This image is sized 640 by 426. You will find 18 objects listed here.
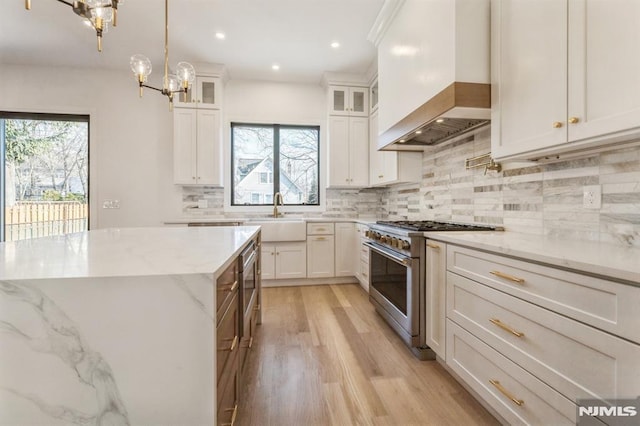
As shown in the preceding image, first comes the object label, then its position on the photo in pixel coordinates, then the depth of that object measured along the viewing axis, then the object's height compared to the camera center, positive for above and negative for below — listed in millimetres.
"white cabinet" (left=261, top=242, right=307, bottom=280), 3684 -696
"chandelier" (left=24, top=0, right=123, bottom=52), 1328 +1009
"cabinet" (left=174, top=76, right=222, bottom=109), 3718 +1531
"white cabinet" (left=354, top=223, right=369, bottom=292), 3381 -623
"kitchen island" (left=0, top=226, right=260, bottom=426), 785 -399
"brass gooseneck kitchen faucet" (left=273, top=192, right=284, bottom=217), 4156 +93
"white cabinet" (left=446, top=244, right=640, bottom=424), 876 -509
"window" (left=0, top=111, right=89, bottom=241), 3846 +469
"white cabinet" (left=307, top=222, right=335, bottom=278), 3779 -573
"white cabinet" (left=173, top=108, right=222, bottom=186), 3727 +835
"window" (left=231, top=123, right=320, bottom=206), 4250 +694
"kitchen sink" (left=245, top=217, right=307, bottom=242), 3650 -292
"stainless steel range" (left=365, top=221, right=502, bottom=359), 1978 -534
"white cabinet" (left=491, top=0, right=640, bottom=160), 1062 +605
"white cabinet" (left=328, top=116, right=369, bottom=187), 4031 +829
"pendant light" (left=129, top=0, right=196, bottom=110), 2053 +1038
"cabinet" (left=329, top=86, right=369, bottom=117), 4016 +1565
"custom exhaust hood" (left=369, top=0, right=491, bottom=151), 1721 +989
